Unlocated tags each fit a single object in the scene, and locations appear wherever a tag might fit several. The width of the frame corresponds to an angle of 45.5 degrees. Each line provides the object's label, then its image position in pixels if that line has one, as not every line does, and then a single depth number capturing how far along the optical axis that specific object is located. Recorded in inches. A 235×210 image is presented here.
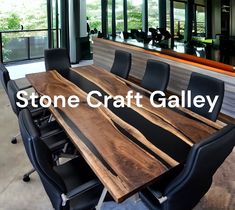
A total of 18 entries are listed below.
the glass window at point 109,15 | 347.5
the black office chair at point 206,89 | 97.4
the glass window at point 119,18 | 353.7
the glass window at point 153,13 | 272.2
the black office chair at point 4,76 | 124.5
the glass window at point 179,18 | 215.0
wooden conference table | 60.8
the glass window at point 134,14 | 337.4
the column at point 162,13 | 247.7
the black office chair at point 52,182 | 59.6
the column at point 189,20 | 203.0
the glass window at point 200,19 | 187.0
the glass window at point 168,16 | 235.0
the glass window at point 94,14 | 338.3
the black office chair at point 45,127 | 93.3
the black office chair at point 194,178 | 56.7
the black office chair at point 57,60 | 169.8
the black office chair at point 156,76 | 125.5
